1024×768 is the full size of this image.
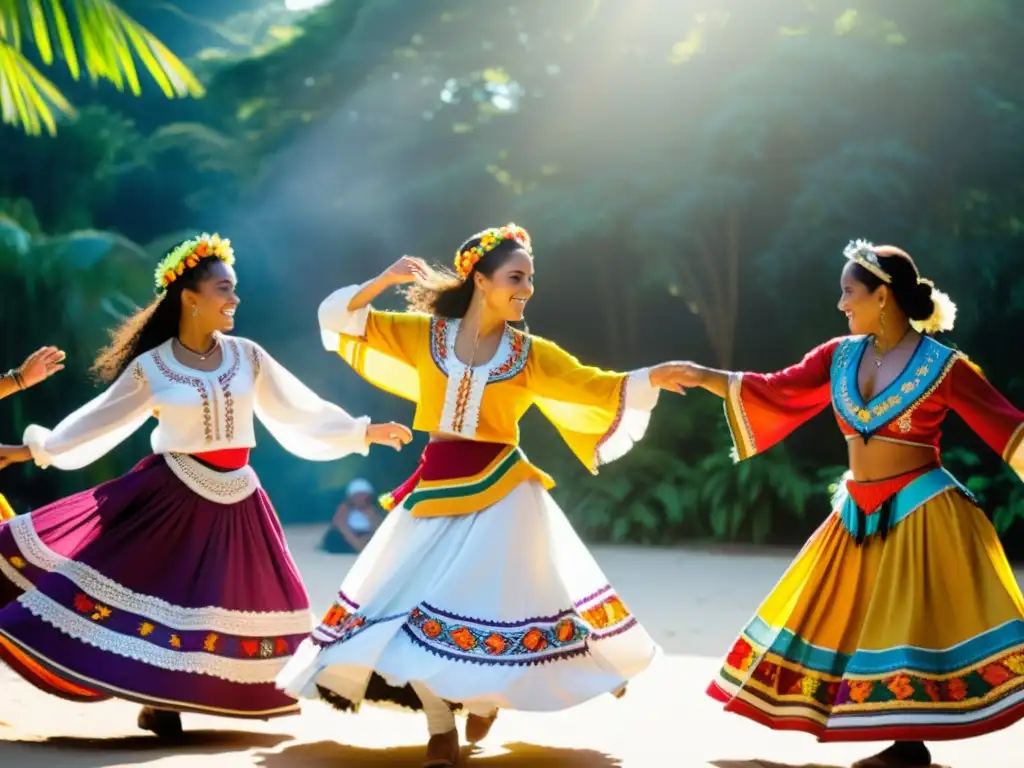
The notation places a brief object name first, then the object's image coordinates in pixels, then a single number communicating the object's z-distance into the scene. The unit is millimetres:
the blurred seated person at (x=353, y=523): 10711
